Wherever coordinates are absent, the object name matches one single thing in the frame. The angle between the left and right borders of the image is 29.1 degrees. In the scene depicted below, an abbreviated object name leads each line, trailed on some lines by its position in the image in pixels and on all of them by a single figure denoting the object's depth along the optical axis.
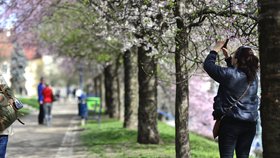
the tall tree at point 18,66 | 68.65
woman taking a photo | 5.82
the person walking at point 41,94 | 22.27
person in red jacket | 22.11
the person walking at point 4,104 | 6.74
